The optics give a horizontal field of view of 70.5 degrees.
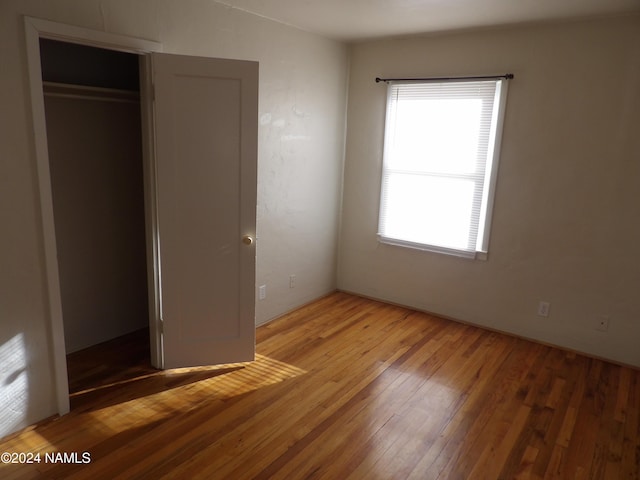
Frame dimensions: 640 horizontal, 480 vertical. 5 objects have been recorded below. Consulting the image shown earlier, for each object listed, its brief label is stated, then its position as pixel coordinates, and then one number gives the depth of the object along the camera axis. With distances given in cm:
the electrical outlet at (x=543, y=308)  377
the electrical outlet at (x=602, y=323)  354
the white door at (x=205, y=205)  276
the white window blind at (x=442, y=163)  382
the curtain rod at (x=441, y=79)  364
